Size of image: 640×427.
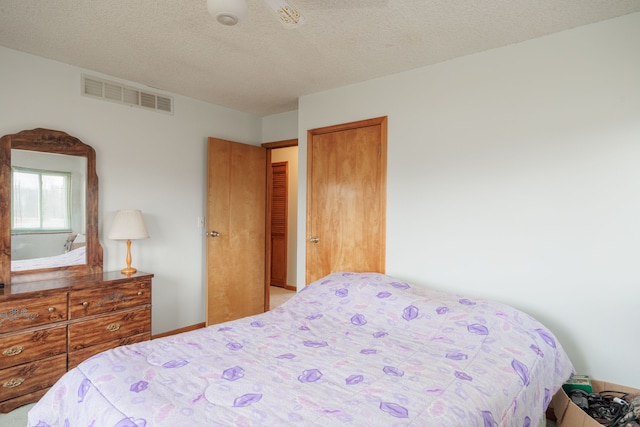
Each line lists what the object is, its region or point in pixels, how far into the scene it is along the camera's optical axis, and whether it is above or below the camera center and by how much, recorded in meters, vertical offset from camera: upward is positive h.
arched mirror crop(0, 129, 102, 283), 2.65 -0.03
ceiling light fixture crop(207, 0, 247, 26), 1.47 +0.80
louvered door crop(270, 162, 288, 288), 6.02 -0.33
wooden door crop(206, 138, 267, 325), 3.90 -0.29
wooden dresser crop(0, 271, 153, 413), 2.29 -0.85
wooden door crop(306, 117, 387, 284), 3.18 +0.07
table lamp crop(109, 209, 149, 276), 3.01 -0.20
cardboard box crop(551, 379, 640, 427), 1.86 -1.08
